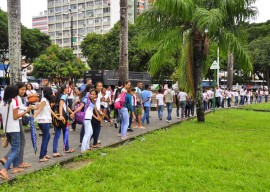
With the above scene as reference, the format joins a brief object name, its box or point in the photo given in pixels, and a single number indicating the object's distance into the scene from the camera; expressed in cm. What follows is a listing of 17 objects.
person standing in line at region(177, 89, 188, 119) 1548
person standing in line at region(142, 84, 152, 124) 1306
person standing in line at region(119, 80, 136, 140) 957
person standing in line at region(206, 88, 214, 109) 2116
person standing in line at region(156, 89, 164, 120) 1437
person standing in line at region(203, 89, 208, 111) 2020
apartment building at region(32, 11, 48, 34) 9744
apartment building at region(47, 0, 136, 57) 7919
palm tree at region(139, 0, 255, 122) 1147
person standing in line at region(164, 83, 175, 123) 1435
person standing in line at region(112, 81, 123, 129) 1255
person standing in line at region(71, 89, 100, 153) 782
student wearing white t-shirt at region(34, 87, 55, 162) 695
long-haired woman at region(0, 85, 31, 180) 584
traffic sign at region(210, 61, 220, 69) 1710
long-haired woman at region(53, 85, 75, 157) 741
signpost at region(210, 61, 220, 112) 1710
